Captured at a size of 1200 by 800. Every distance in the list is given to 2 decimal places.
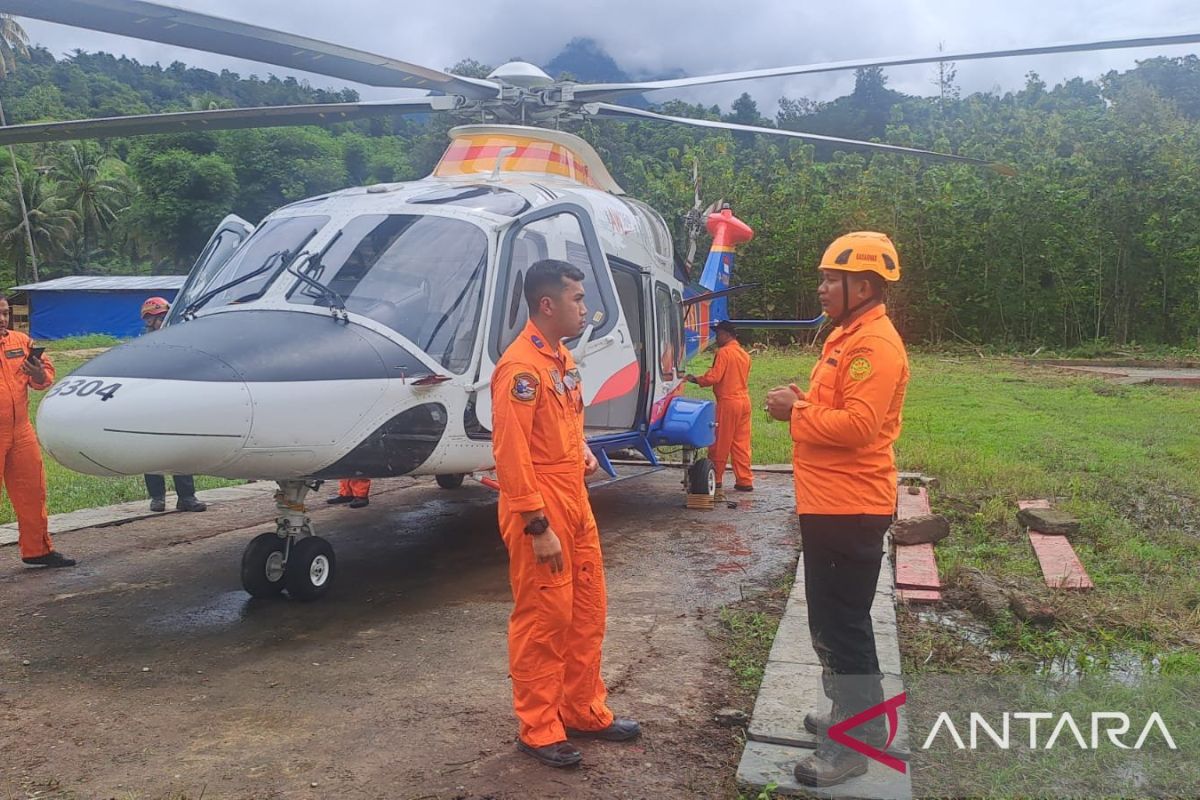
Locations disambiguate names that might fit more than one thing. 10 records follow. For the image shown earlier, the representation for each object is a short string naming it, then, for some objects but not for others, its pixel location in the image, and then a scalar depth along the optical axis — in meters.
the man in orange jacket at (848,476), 3.00
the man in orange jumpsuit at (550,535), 3.17
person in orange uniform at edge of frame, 5.84
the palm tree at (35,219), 44.53
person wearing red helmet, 7.55
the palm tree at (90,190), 47.53
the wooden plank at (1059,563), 5.10
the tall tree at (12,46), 40.88
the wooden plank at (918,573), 5.08
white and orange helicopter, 4.08
